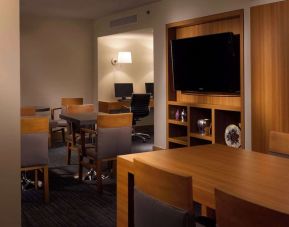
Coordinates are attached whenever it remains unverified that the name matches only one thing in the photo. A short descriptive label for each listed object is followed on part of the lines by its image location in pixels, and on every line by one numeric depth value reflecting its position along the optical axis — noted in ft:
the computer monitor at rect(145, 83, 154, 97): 30.14
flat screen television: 16.21
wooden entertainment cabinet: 16.34
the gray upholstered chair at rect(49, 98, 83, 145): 23.70
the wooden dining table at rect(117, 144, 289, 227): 5.76
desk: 25.13
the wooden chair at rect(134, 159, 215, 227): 5.14
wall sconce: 28.30
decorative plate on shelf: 16.49
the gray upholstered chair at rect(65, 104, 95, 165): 17.76
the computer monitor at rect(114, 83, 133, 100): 28.92
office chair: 25.54
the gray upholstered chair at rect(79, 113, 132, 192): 14.16
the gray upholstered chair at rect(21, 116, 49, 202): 12.85
